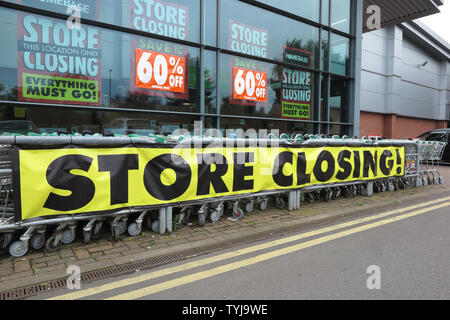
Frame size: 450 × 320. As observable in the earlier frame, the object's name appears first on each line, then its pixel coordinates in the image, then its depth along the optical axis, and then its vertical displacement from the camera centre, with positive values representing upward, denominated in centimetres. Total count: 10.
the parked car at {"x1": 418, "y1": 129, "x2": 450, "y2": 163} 1553 +36
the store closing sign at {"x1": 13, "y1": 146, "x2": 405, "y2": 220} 359 -47
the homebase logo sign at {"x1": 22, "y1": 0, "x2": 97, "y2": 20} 630 +277
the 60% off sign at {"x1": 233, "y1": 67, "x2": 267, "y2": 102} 900 +167
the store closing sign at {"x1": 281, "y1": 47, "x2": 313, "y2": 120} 1003 +180
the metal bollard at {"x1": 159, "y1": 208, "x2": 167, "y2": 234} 450 -111
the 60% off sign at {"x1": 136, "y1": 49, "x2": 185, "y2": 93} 750 +171
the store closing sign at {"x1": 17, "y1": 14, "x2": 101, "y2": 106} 618 +160
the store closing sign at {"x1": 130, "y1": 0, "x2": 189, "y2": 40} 745 +301
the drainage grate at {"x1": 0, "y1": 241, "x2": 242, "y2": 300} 291 -138
